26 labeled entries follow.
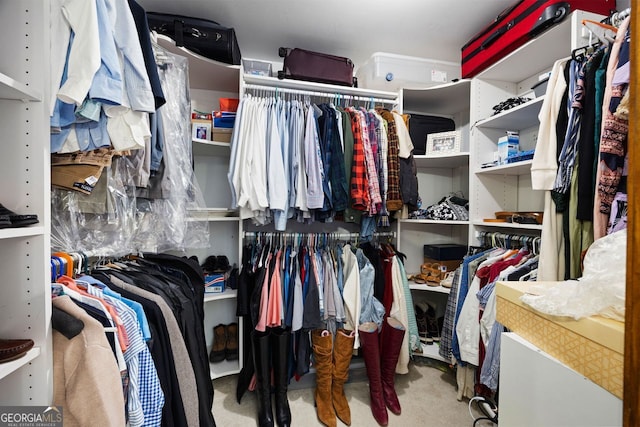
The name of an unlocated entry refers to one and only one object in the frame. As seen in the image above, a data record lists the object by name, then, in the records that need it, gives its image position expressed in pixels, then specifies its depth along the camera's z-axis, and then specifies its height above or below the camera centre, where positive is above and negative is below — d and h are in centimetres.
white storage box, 196 +97
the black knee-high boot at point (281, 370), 156 -93
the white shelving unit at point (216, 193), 195 +9
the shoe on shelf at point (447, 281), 199 -51
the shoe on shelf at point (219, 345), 200 -100
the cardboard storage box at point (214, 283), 184 -51
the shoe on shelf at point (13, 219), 61 -4
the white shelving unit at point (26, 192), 69 +3
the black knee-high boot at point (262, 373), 155 -94
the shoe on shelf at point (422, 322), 217 -90
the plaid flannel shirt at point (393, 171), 185 +24
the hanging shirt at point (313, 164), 166 +25
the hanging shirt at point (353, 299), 174 -57
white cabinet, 50 -36
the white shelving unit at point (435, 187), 232 +19
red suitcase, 133 +97
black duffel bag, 160 +99
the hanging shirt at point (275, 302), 164 -56
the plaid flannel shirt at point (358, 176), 169 +19
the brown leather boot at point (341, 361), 170 -93
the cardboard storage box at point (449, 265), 218 -43
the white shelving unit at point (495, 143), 179 +45
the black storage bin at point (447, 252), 220 -33
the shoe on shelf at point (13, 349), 63 -33
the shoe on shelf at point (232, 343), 201 -99
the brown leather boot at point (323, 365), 167 -94
